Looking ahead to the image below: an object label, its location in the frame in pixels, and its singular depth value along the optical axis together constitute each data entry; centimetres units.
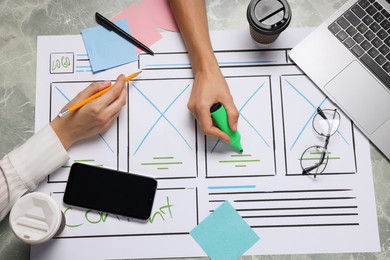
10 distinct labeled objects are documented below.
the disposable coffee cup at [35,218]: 85
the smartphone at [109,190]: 94
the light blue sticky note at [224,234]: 92
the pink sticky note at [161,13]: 101
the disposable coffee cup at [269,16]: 91
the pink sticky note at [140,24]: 100
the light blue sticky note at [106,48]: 99
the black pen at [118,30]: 99
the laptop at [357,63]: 95
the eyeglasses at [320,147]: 95
